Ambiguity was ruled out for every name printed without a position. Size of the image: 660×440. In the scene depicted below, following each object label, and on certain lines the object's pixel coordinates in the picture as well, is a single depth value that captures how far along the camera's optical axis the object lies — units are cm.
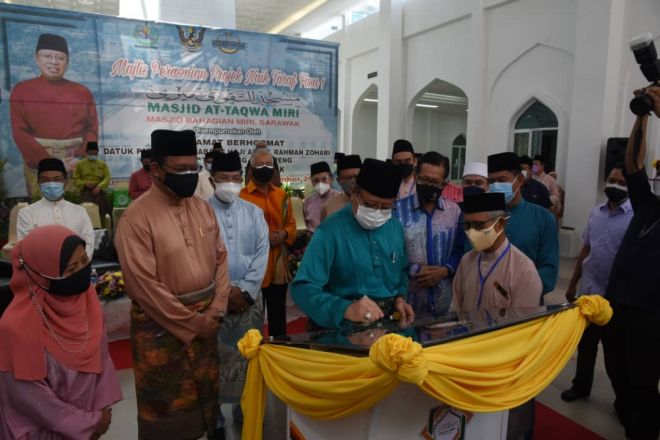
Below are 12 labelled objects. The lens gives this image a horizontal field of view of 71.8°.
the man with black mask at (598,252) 292
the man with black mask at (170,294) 192
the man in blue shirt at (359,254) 181
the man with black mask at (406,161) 340
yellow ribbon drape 111
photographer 226
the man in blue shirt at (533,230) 259
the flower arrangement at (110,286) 400
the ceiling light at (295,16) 1504
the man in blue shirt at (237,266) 249
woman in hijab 154
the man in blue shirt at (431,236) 256
